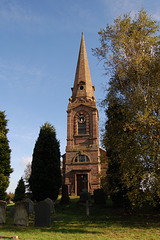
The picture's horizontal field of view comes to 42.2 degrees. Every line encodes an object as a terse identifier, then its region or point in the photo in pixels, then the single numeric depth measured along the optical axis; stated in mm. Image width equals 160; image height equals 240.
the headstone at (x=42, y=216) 10852
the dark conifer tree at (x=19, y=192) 27875
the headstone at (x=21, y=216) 11242
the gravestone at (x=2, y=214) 11808
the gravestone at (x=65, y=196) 20019
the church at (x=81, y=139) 27688
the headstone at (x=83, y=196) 18600
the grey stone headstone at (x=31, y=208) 15859
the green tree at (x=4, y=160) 16859
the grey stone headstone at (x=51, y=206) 15730
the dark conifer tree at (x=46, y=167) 20125
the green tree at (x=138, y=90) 10539
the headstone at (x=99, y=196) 18556
